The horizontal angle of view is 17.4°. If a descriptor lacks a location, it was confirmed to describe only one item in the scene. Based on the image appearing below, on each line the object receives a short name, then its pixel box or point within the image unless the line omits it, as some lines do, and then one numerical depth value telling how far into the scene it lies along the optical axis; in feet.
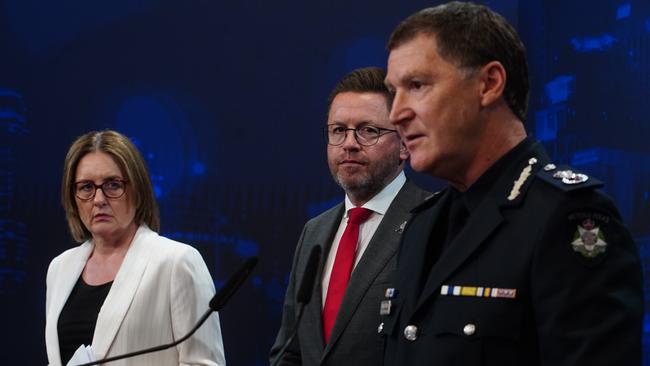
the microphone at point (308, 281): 11.36
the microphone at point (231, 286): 11.44
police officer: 10.97
